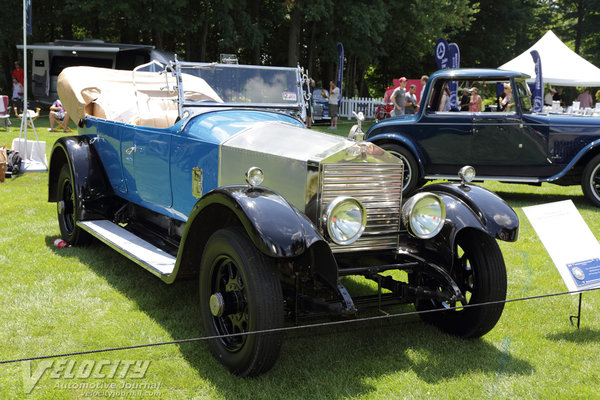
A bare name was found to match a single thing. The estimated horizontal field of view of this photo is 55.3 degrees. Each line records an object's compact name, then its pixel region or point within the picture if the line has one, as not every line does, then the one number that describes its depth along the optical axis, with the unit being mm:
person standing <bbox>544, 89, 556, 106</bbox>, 19970
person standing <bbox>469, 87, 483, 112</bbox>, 12249
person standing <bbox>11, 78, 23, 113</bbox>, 20641
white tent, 17156
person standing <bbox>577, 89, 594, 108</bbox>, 21500
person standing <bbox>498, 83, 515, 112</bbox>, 8422
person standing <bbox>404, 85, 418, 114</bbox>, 14609
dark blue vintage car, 8289
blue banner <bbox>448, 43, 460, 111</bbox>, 15273
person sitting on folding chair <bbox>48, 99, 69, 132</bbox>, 15333
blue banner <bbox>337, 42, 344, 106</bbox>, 20609
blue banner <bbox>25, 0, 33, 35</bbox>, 9641
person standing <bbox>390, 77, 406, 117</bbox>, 14422
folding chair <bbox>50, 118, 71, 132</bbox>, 15242
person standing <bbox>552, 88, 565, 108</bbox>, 24411
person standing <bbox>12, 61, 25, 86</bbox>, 21003
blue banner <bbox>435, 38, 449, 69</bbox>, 15492
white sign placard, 3904
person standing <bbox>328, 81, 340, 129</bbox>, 18875
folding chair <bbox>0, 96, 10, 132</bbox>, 15210
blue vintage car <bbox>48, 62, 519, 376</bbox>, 3035
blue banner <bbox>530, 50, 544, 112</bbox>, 13000
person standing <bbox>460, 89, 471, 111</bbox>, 10758
